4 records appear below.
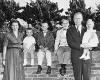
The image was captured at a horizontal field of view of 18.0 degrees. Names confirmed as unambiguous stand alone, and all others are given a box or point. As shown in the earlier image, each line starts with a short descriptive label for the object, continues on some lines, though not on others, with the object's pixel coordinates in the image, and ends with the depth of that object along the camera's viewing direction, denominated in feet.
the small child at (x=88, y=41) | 22.11
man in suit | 21.88
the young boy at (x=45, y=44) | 28.94
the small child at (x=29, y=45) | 30.58
